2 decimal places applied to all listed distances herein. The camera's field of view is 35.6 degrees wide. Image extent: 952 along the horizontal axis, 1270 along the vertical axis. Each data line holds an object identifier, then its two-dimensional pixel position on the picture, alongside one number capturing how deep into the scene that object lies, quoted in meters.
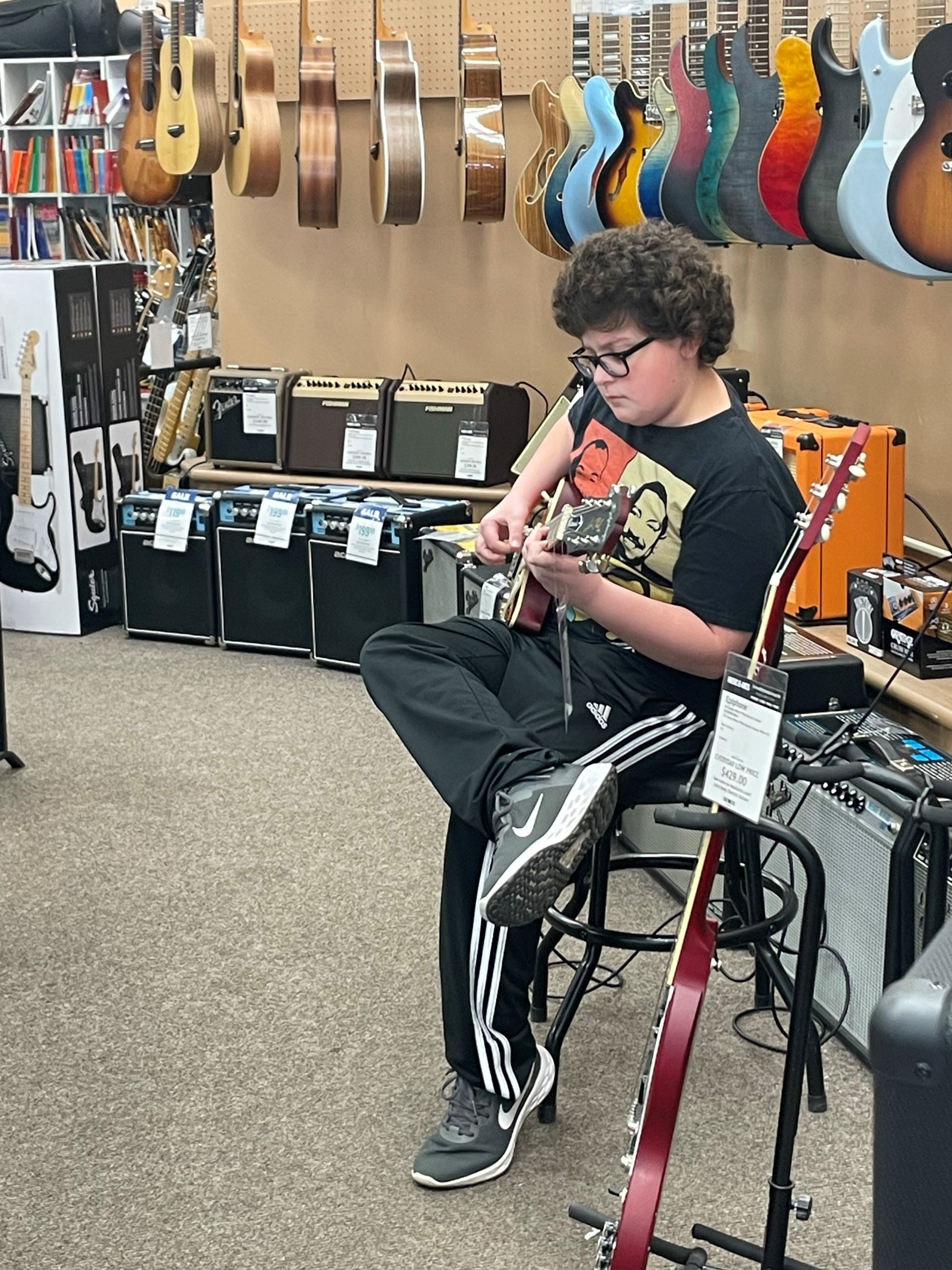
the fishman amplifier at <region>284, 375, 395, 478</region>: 4.94
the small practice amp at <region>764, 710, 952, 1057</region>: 2.34
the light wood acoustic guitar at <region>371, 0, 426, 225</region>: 4.73
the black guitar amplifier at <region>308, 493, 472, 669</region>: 4.55
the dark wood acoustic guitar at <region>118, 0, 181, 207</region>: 5.20
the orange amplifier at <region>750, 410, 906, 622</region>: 3.07
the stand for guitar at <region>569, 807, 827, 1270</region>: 1.54
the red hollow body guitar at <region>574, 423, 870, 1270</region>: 1.60
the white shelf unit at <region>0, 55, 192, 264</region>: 8.66
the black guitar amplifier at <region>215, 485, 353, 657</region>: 4.80
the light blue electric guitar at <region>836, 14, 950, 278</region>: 2.91
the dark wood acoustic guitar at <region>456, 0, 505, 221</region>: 4.66
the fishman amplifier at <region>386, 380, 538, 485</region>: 4.80
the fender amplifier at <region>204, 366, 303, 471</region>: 5.05
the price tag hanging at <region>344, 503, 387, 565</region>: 4.55
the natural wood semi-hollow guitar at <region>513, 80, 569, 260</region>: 4.48
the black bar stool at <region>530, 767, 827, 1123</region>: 2.12
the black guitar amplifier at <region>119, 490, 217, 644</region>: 4.90
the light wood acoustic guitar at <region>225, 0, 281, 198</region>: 4.93
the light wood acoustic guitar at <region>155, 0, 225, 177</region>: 4.98
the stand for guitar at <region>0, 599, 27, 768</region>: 3.77
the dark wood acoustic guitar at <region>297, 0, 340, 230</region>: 4.86
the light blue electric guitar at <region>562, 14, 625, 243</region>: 4.13
